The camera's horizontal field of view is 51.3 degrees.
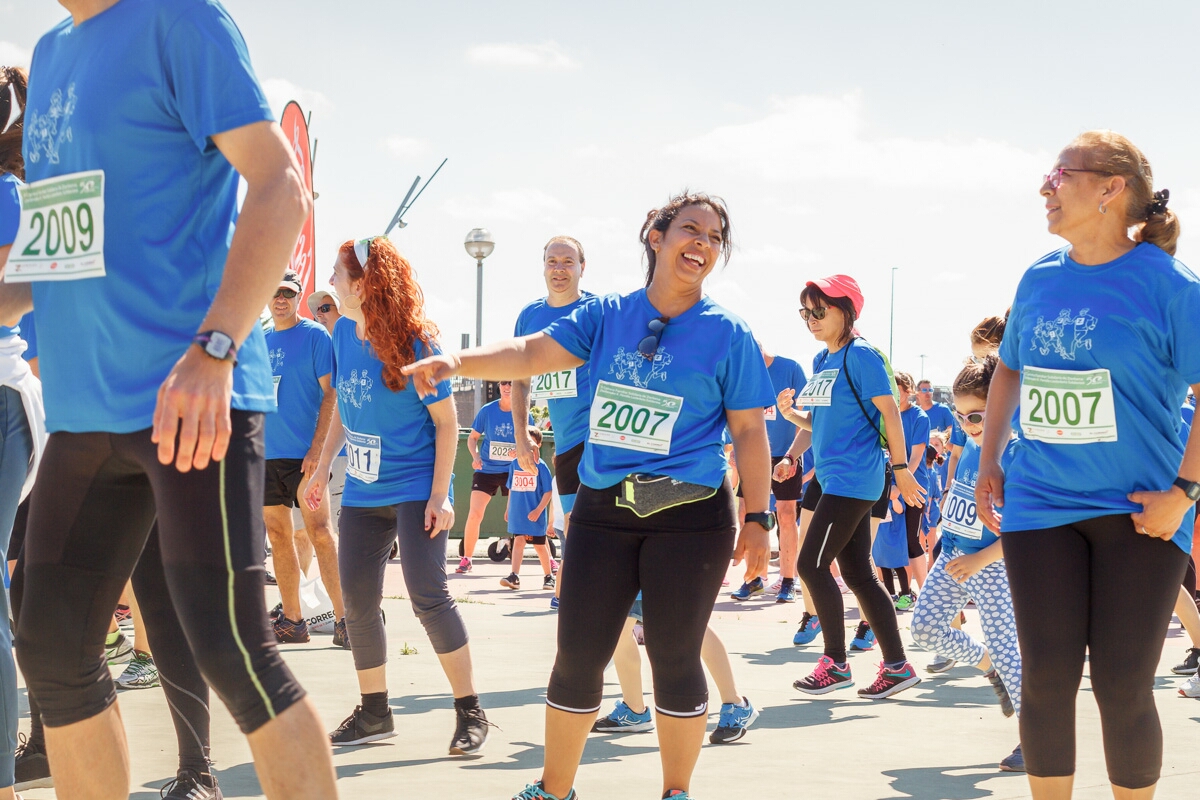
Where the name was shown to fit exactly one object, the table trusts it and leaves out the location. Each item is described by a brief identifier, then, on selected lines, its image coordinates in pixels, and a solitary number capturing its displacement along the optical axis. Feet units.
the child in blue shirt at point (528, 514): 40.78
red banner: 47.88
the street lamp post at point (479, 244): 60.85
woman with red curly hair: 16.34
